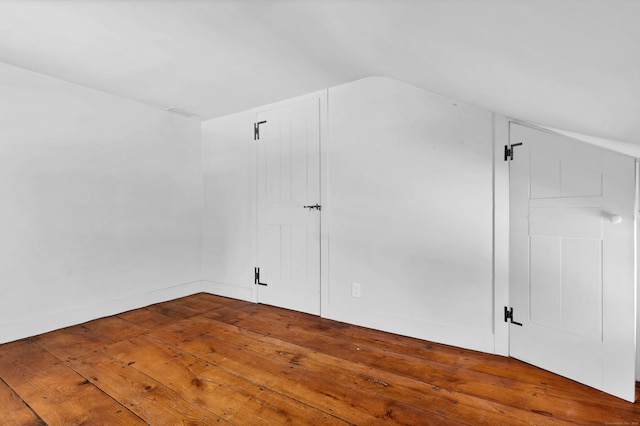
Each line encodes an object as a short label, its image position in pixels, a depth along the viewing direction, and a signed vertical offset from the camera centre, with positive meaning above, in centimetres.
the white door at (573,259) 174 -30
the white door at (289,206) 304 +4
